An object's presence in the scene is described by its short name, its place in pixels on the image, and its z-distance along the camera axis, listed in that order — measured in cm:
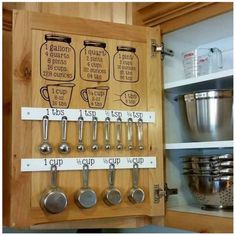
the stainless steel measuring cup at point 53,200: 105
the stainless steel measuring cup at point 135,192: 116
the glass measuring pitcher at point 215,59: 133
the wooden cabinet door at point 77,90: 107
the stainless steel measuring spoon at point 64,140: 110
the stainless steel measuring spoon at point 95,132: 114
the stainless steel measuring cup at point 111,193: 112
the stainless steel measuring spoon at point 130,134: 119
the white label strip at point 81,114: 108
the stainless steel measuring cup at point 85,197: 109
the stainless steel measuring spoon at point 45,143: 108
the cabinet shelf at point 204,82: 115
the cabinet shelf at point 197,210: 113
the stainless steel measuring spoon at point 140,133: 121
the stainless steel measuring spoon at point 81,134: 112
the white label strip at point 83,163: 107
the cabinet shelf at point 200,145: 111
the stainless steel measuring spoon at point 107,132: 116
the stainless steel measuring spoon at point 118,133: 117
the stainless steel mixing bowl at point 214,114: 119
